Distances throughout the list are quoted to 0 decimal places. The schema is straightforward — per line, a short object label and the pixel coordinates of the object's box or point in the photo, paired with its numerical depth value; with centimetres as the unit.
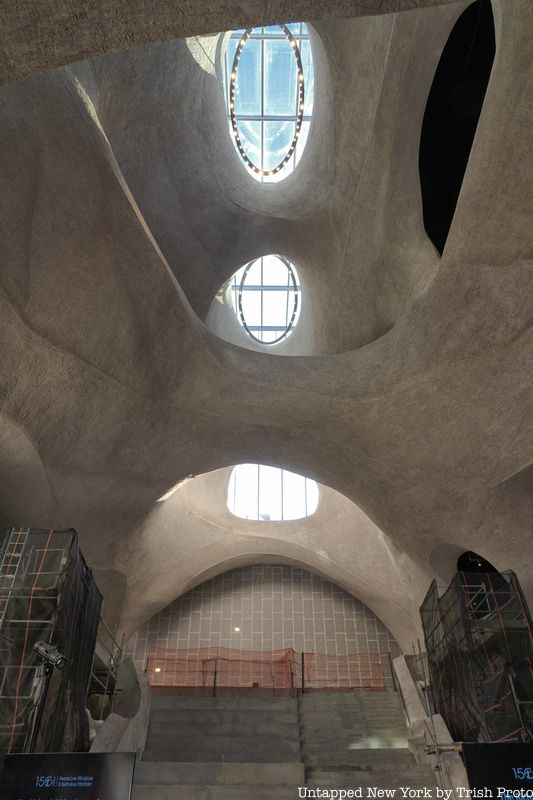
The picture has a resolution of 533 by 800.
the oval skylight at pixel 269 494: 2119
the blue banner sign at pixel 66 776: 418
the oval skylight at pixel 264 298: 2111
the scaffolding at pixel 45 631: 621
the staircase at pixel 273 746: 707
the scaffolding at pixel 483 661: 710
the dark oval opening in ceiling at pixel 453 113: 940
